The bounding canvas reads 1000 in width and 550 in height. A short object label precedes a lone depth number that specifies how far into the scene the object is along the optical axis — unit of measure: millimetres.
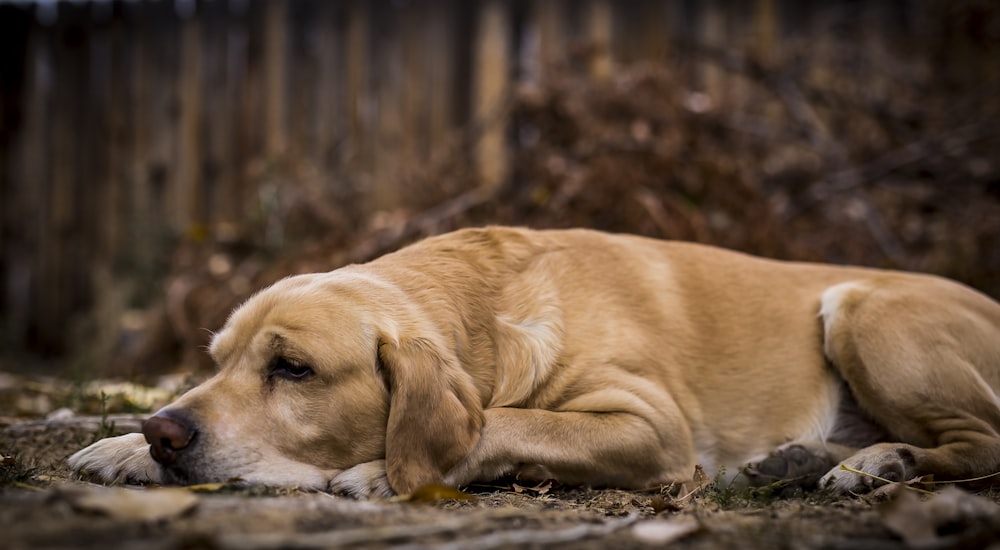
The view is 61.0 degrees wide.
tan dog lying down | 2818
